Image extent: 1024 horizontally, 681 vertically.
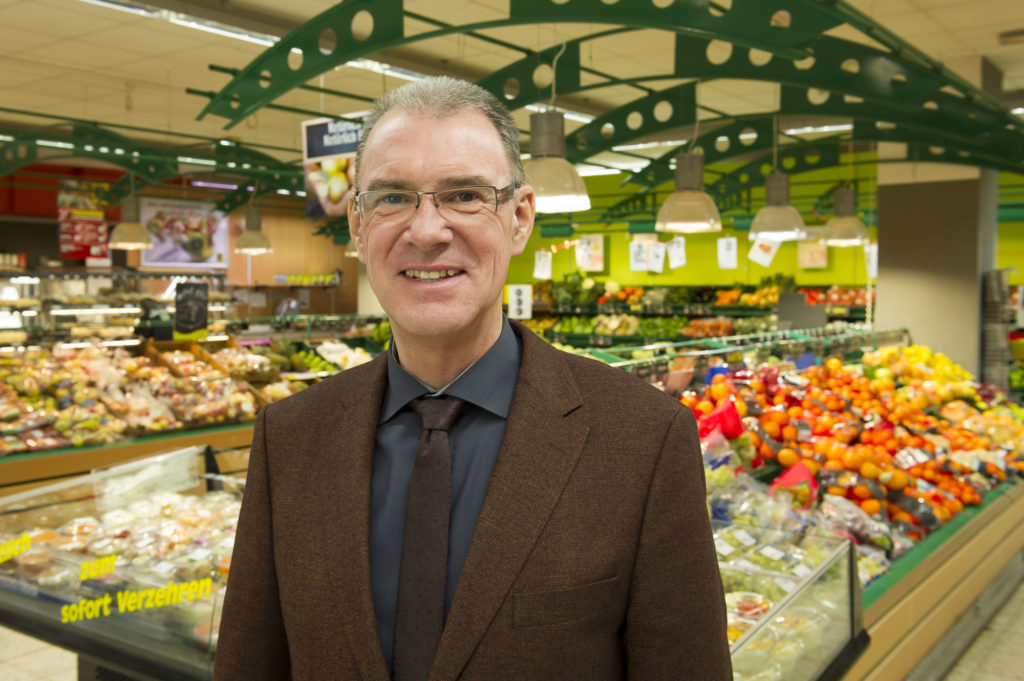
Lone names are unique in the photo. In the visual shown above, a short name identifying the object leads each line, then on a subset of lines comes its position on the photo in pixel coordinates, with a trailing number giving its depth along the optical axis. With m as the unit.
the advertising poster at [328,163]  5.41
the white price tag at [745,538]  2.88
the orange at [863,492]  3.89
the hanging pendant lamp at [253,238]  9.15
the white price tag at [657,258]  10.27
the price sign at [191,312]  7.00
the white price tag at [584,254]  11.51
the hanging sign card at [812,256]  13.27
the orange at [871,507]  3.83
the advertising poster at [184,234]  14.20
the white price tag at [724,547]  2.78
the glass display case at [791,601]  2.39
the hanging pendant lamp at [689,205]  4.67
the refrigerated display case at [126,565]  2.70
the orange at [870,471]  4.00
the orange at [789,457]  3.99
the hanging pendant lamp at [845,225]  6.19
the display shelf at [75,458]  5.34
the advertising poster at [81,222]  12.65
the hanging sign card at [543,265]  9.81
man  1.10
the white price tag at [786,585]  2.51
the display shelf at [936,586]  3.23
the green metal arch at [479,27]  2.81
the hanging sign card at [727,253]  11.07
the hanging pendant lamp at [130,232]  8.66
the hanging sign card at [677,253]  10.83
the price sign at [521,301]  6.85
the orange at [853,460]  4.08
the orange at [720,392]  4.22
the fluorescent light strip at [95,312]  10.12
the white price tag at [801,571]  2.59
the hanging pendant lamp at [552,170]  3.99
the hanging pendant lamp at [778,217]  5.29
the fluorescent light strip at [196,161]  7.39
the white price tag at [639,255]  10.66
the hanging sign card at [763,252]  7.71
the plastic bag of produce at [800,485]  3.60
